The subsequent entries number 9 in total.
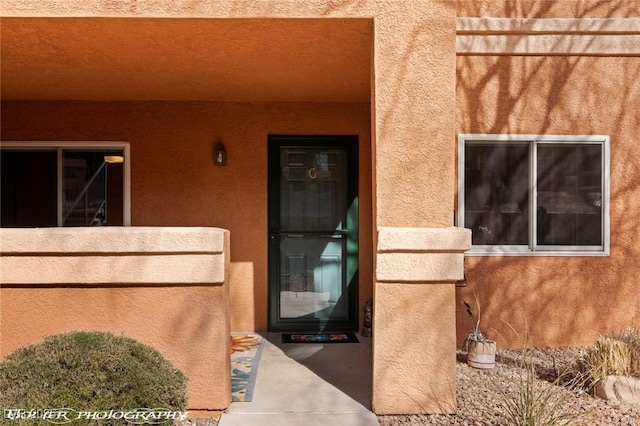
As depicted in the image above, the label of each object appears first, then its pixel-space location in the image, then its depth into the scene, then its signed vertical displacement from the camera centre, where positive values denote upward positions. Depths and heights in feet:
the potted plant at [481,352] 16.89 -4.66
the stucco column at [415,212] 13.08 -0.03
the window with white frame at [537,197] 19.20 +0.52
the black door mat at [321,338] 20.51 -5.16
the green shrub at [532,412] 11.43 -4.60
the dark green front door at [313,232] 22.11 -0.91
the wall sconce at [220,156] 21.61 +2.31
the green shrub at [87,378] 9.70 -3.26
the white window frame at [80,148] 21.66 +2.67
